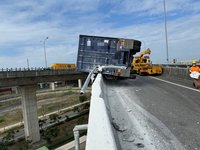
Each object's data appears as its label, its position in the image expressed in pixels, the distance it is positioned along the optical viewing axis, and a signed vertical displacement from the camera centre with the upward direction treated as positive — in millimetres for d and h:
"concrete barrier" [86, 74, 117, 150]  1322 -650
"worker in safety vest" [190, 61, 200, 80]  8528 -534
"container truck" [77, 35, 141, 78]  9797 +947
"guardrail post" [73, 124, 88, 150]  2277 -944
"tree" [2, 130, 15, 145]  18708 -8715
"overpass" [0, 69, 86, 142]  20822 -2176
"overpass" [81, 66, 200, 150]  1679 -1125
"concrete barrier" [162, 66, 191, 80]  13665 -924
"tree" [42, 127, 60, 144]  18586 -8123
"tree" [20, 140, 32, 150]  16231 -8208
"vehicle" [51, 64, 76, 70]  44247 +956
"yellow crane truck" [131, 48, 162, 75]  16765 -137
